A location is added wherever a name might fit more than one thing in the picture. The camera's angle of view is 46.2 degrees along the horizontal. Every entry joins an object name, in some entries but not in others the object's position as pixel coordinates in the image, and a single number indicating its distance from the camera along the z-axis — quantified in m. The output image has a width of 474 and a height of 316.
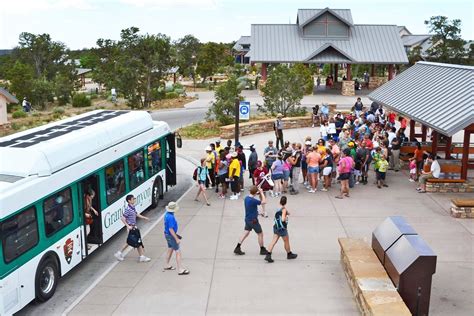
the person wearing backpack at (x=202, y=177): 16.70
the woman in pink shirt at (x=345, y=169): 16.95
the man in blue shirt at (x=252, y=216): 11.98
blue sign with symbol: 27.19
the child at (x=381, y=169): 18.06
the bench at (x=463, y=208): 15.16
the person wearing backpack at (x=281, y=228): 11.59
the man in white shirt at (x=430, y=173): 17.70
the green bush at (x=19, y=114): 44.78
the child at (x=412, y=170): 19.16
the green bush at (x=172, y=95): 50.62
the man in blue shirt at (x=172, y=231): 11.12
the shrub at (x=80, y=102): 48.62
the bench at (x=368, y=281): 8.62
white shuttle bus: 9.27
